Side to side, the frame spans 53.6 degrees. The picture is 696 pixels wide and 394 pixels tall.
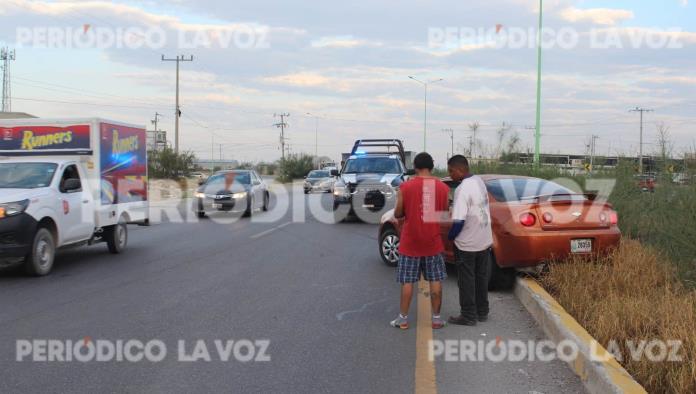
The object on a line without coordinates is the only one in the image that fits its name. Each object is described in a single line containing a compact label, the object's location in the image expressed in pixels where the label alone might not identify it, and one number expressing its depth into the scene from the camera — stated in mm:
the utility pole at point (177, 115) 56888
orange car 8352
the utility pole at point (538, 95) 27981
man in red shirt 6703
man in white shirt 6934
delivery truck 9812
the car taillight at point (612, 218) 8766
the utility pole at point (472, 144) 32844
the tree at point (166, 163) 52312
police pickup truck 18859
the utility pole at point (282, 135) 101906
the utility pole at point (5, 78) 65375
